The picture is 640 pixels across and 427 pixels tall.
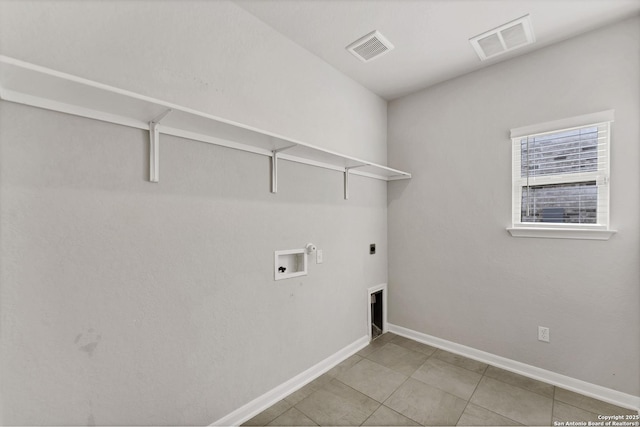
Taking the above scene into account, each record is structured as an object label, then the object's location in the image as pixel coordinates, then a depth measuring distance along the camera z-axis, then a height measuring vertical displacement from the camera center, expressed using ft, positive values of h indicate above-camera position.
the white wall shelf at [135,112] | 3.47 +1.65
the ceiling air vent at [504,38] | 6.86 +4.66
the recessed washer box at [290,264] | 7.06 -1.45
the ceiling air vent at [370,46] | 7.38 +4.69
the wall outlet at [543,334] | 7.74 -3.58
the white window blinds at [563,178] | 7.02 +0.87
